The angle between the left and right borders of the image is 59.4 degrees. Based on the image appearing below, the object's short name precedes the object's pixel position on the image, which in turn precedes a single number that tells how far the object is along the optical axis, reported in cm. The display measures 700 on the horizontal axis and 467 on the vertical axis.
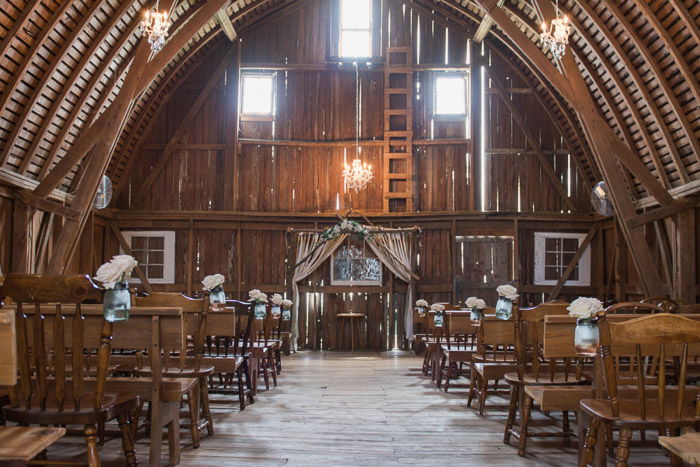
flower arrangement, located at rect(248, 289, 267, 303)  650
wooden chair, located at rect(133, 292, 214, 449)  456
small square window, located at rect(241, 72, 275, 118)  1377
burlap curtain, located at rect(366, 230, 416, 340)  1275
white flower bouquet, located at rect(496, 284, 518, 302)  524
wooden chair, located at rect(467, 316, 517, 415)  538
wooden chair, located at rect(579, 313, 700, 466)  294
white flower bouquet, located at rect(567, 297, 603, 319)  331
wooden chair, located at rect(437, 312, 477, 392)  677
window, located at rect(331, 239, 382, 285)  1299
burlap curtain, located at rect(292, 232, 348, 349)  1283
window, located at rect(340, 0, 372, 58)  1391
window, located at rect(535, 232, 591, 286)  1295
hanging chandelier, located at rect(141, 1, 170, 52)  732
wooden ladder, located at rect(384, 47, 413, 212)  1336
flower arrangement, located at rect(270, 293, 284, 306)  847
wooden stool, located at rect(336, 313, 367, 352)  1250
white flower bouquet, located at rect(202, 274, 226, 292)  566
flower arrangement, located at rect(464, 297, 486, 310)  596
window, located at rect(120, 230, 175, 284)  1309
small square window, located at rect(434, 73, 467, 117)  1367
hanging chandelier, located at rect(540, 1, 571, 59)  757
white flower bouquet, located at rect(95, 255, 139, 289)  337
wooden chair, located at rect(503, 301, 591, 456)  446
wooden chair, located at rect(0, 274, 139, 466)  299
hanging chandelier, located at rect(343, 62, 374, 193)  1260
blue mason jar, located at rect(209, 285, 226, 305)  585
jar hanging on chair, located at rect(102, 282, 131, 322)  330
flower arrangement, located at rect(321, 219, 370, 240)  1254
